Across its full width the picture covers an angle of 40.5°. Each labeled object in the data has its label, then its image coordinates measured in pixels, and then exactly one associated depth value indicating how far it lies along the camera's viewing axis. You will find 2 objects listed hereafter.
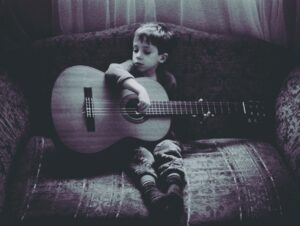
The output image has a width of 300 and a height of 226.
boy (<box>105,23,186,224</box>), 1.18
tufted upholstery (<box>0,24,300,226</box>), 1.19
